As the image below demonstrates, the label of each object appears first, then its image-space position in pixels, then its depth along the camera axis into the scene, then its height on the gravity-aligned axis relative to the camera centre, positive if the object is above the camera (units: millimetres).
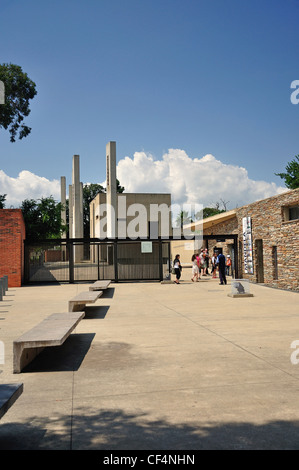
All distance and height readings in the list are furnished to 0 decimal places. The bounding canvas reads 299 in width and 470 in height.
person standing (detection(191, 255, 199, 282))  25766 -999
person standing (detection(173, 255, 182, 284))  24281 -860
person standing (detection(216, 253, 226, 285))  22516 -693
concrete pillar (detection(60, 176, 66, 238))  66062 +10322
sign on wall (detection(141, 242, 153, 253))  26547 +393
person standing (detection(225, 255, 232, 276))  29703 -647
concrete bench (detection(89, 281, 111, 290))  16672 -1261
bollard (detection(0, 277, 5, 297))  17373 -1176
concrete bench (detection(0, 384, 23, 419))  3700 -1275
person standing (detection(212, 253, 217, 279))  28578 -1076
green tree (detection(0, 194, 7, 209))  35162 +4703
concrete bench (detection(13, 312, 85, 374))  6297 -1270
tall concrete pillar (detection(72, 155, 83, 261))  53875 +6749
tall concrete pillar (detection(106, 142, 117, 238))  36031 +5787
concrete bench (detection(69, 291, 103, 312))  11281 -1191
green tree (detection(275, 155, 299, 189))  49331 +8793
